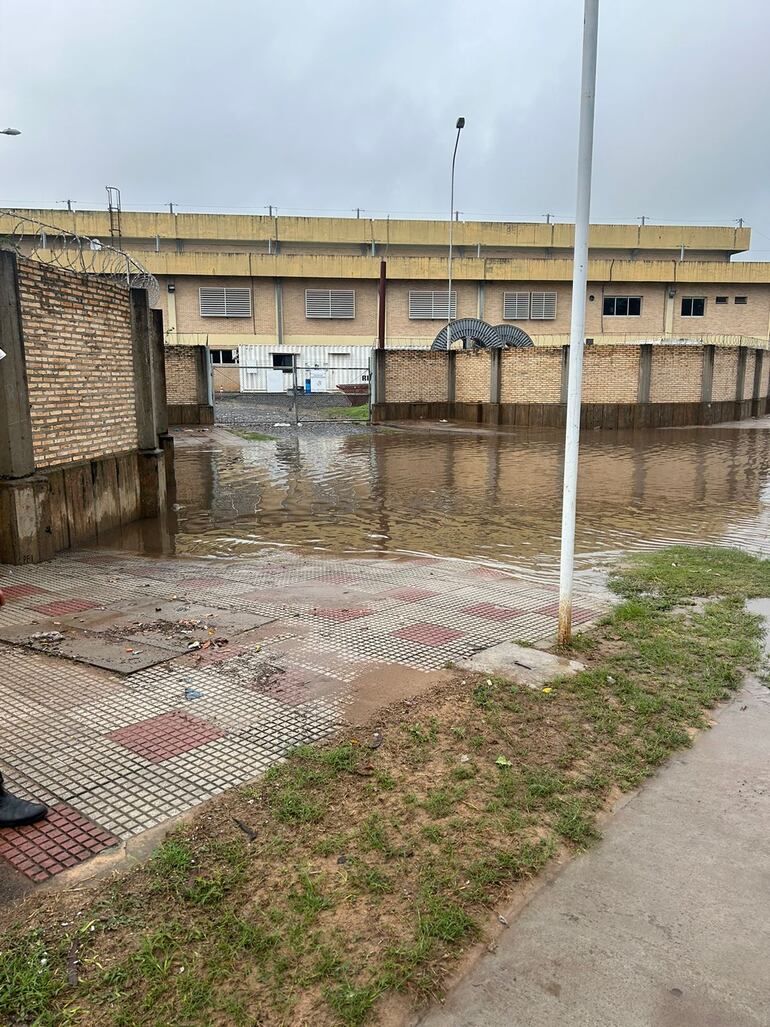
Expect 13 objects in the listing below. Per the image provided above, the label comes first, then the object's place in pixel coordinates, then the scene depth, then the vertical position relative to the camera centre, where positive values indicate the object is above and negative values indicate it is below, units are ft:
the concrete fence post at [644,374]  93.04 +0.45
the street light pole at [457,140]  107.04 +33.19
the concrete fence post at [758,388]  108.78 -1.37
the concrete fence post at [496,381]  97.04 -0.48
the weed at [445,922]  8.35 -5.94
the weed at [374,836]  9.86 -5.94
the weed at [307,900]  8.64 -5.92
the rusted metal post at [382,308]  116.06 +10.34
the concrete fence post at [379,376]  99.60 +0.09
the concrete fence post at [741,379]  101.12 -0.11
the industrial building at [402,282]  137.69 +17.46
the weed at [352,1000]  7.27 -5.96
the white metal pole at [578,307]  15.80 +1.47
